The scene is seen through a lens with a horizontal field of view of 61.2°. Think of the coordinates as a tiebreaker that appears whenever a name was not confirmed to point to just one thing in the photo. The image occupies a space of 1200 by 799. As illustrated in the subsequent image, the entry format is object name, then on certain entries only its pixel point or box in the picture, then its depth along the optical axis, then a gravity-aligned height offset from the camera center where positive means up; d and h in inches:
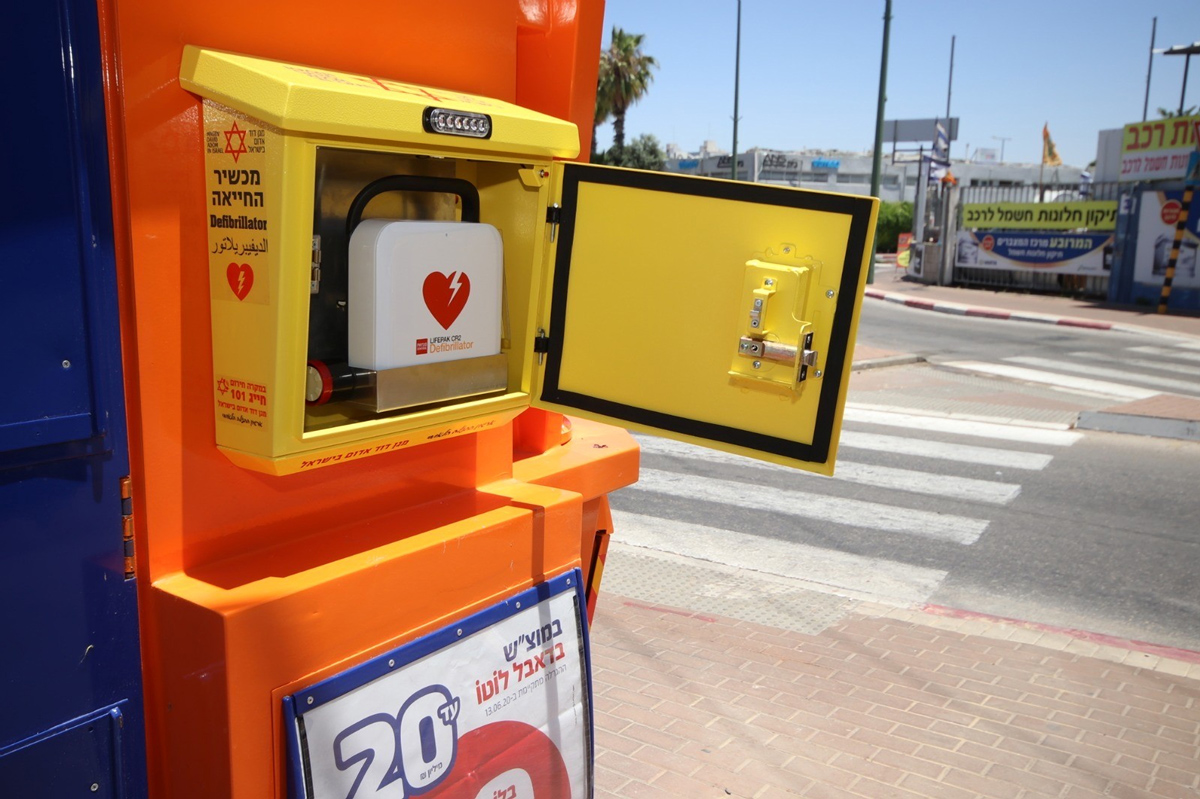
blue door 67.3 -14.9
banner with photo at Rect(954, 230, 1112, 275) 955.3 -20.0
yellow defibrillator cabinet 78.4 -6.0
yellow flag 2298.2 +188.6
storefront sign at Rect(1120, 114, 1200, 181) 893.8 +77.2
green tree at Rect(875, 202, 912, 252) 1750.7 +0.1
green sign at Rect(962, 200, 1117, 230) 944.3 +14.8
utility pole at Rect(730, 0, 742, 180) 1512.9 +237.0
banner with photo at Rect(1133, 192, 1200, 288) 859.4 -5.2
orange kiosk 77.9 -13.0
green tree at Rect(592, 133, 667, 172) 1979.6 +130.1
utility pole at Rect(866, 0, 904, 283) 919.7 +105.5
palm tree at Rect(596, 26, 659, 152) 1790.1 +257.9
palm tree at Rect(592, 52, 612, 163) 1780.3 +222.8
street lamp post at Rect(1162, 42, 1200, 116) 949.2 +172.5
